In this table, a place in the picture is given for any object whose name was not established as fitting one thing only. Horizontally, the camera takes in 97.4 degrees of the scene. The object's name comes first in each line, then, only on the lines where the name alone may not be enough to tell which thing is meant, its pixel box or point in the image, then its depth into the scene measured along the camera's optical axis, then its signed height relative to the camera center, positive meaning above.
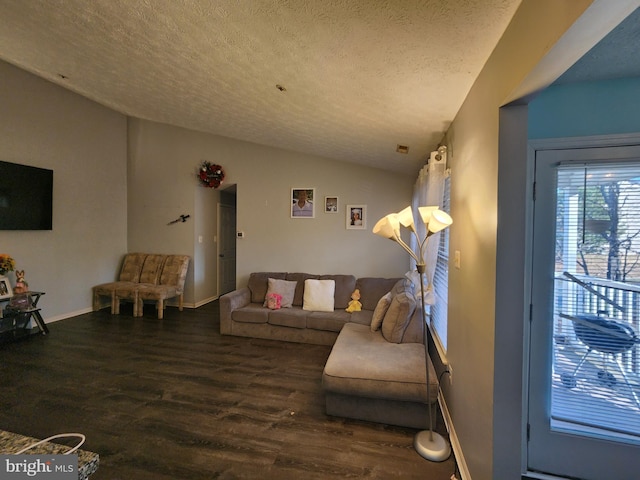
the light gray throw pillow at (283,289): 4.08 -0.79
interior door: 6.04 -0.31
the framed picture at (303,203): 4.57 +0.54
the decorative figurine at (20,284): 3.68 -0.68
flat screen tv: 3.63 +0.48
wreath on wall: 4.91 +1.06
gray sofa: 2.07 -1.02
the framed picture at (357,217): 4.43 +0.31
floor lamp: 1.77 -0.01
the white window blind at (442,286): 2.42 -0.47
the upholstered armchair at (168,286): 4.64 -0.90
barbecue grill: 1.55 -0.56
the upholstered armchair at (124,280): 4.81 -0.85
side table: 3.58 -1.16
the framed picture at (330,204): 4.50 +0.51
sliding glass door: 1.55 -0.47
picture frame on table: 3.56 -0.72
